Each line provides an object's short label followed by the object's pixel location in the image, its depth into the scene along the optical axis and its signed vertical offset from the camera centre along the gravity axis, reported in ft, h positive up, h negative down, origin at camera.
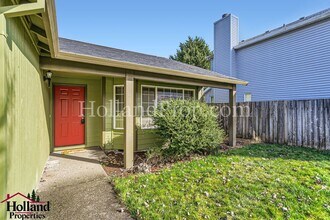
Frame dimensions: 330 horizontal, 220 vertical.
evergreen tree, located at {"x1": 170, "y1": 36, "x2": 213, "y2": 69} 78.12 +26.08
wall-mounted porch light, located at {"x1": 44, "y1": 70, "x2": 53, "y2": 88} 15.92 +3.20
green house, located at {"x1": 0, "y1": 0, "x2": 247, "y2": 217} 5.86 +1.33
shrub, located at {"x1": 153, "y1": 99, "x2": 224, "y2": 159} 17.76 -1.66
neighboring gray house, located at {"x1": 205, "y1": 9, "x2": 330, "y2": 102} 29.40 +10.30
